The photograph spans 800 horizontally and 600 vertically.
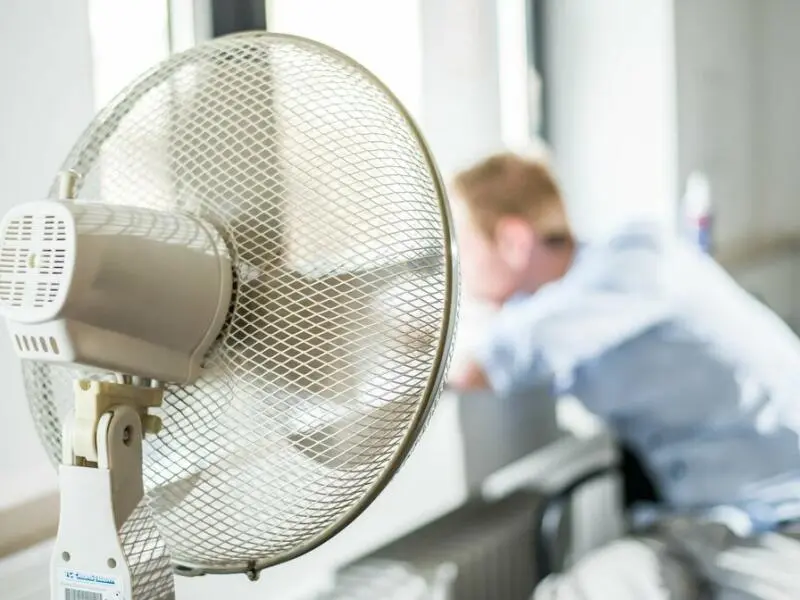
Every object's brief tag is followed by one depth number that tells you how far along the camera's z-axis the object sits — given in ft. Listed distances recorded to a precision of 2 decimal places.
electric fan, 5.17
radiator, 8.07
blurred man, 8.78
